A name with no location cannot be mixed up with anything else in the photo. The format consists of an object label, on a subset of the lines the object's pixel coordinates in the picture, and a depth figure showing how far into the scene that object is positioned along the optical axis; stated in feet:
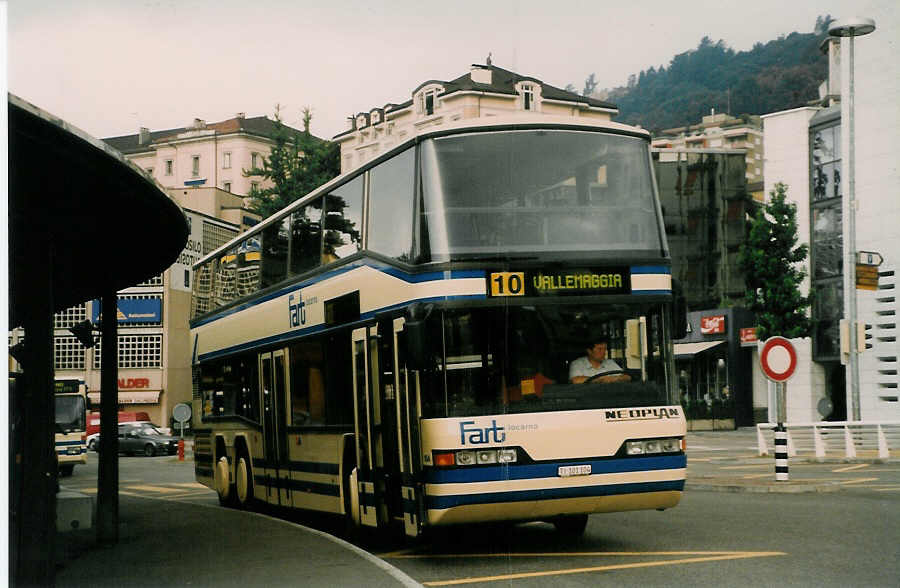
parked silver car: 152.15
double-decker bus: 33.81
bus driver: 34.50
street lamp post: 69.97
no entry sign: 62.08
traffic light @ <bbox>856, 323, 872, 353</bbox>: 70.14
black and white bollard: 60.08
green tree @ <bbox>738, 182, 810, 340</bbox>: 126.21
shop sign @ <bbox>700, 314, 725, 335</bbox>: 184.44
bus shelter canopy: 27.37
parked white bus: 115.14
